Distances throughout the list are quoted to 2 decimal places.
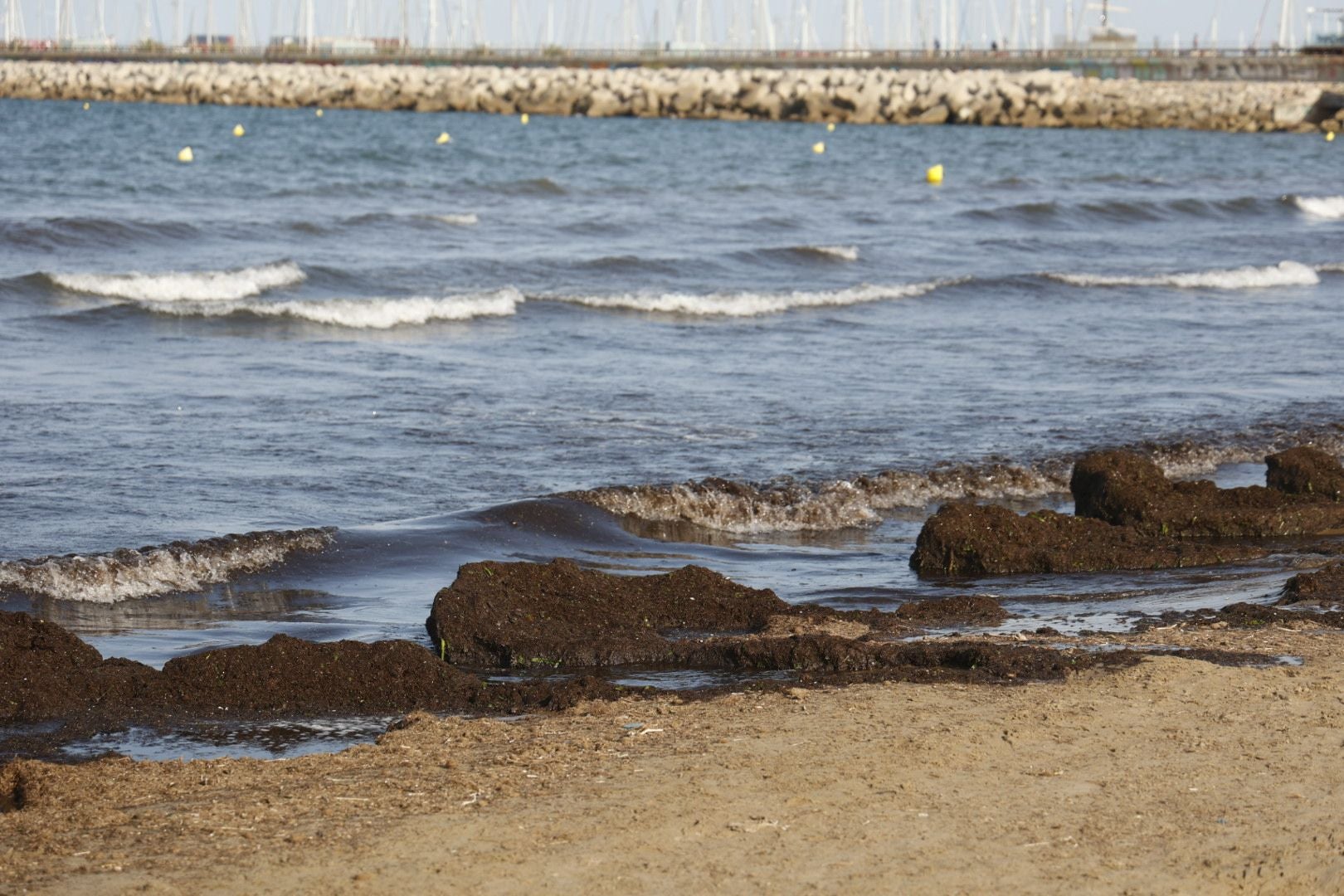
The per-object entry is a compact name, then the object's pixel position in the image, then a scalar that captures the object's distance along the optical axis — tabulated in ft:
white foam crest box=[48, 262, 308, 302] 117.19
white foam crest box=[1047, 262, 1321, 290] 139.74
